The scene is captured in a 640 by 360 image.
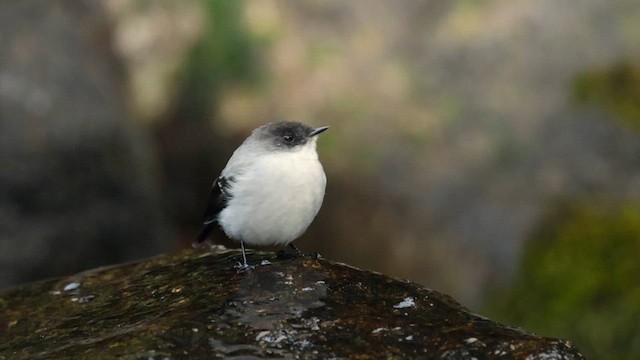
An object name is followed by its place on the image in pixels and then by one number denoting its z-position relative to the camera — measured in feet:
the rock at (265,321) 25.00
